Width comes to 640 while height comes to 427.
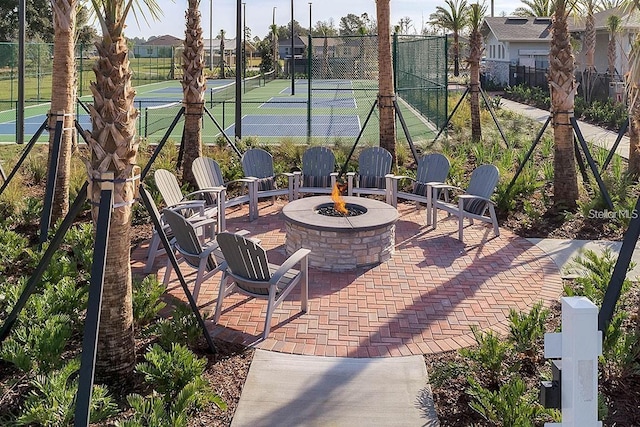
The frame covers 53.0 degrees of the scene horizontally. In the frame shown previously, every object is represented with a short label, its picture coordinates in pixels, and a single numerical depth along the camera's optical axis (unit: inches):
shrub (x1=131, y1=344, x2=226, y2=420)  172.6
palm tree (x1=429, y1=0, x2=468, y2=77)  1010.8
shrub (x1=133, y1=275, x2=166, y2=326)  234.2
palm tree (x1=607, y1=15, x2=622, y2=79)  1144.7
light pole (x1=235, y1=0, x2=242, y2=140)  617.1
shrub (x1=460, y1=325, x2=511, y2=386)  196.9
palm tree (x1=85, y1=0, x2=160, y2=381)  186.2
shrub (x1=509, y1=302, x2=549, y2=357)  214.7
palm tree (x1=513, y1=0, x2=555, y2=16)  2077.3
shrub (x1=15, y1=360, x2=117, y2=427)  159.9
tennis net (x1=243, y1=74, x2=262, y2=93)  1826.8
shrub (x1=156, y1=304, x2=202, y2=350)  215.2
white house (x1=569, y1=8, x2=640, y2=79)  1411.2
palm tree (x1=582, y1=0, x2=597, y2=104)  1155.9
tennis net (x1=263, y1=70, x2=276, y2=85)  2311.4
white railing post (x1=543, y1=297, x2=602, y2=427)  86.4
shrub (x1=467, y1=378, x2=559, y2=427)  163.9
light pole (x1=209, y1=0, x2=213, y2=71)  2503.2
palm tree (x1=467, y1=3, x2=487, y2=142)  668.7
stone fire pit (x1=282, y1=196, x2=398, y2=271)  326.5
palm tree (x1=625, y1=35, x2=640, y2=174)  495.8
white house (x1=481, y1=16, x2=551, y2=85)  1811.0
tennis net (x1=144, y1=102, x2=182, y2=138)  897.6
